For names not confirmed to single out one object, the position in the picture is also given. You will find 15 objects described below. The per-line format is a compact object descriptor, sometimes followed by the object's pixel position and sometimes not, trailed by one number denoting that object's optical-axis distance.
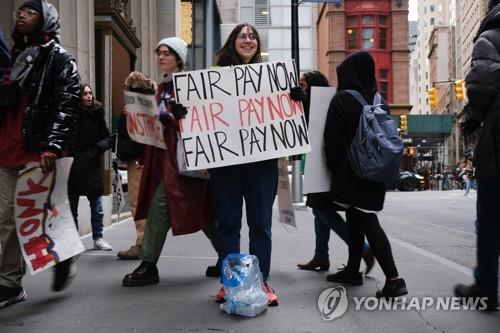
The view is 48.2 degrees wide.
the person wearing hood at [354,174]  3.96
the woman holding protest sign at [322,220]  4.68
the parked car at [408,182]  31.17
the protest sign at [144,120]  4.45
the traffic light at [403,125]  36.09
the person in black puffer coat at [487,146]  3.41
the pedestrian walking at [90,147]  6.02
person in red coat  4.29
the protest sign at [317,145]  4.35
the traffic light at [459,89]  26.72
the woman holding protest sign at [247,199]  3.86
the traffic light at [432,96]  31.85
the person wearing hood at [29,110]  3.67
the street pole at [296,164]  15.01
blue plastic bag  3.48
